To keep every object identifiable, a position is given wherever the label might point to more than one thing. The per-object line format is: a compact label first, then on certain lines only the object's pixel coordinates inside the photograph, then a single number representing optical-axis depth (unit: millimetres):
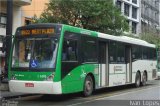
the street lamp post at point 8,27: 18578
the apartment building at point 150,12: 80500
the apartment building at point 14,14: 31391
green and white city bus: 15188
